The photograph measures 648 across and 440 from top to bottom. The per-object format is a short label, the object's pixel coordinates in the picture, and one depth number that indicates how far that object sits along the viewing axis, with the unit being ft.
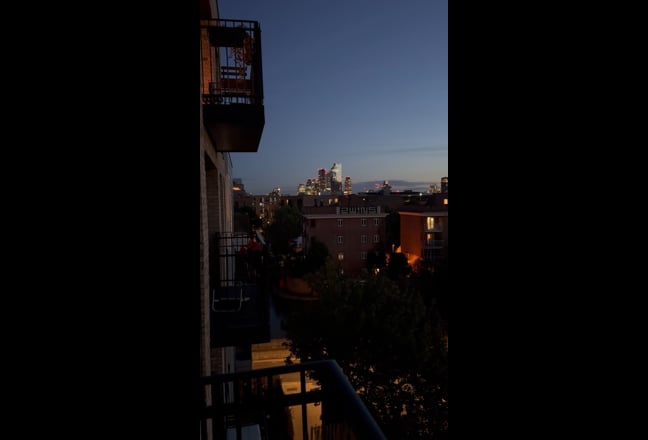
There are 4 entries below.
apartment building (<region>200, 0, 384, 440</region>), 6.73
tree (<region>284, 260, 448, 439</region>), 32.37
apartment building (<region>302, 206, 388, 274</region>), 108.21
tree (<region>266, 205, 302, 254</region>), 102.14
